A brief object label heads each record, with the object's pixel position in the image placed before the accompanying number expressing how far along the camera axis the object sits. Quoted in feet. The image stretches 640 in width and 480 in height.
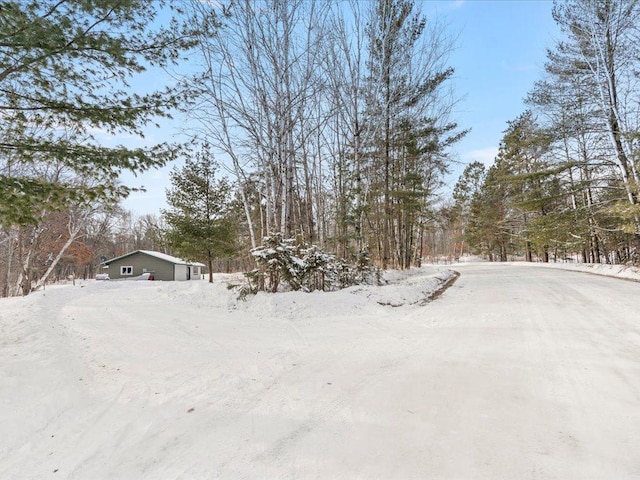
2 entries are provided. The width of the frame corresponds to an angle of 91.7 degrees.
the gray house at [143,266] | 87.45
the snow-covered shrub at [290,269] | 24.11
